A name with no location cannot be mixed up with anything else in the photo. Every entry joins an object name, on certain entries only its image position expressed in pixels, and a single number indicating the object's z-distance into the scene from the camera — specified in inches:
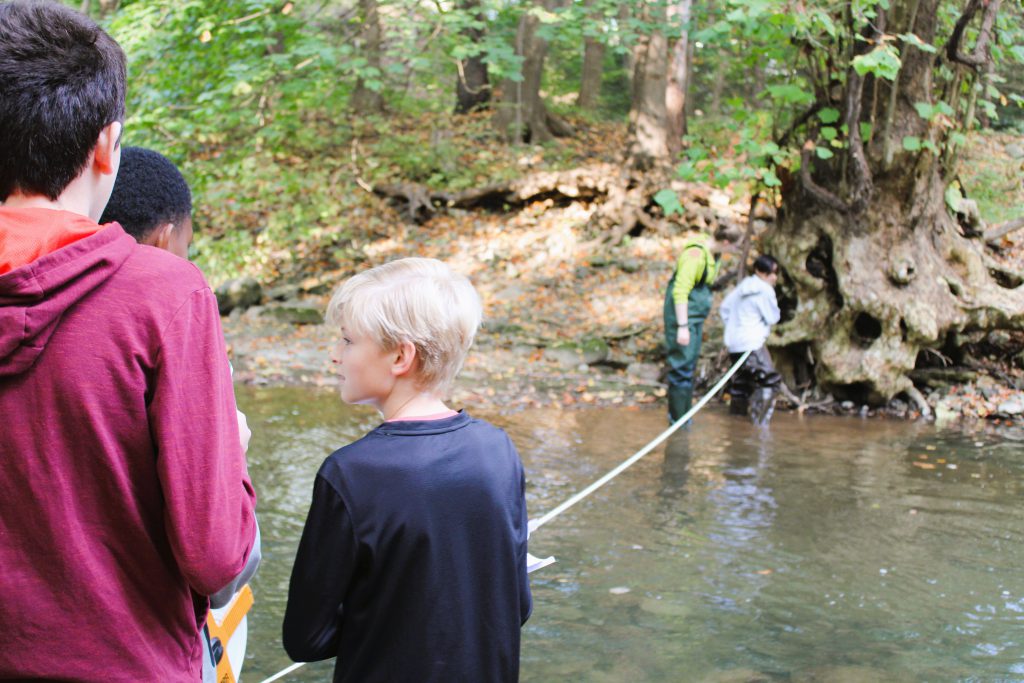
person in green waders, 370.6
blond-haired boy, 78.9
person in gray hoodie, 391.5
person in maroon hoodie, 61.2
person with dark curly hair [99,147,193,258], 95.5
